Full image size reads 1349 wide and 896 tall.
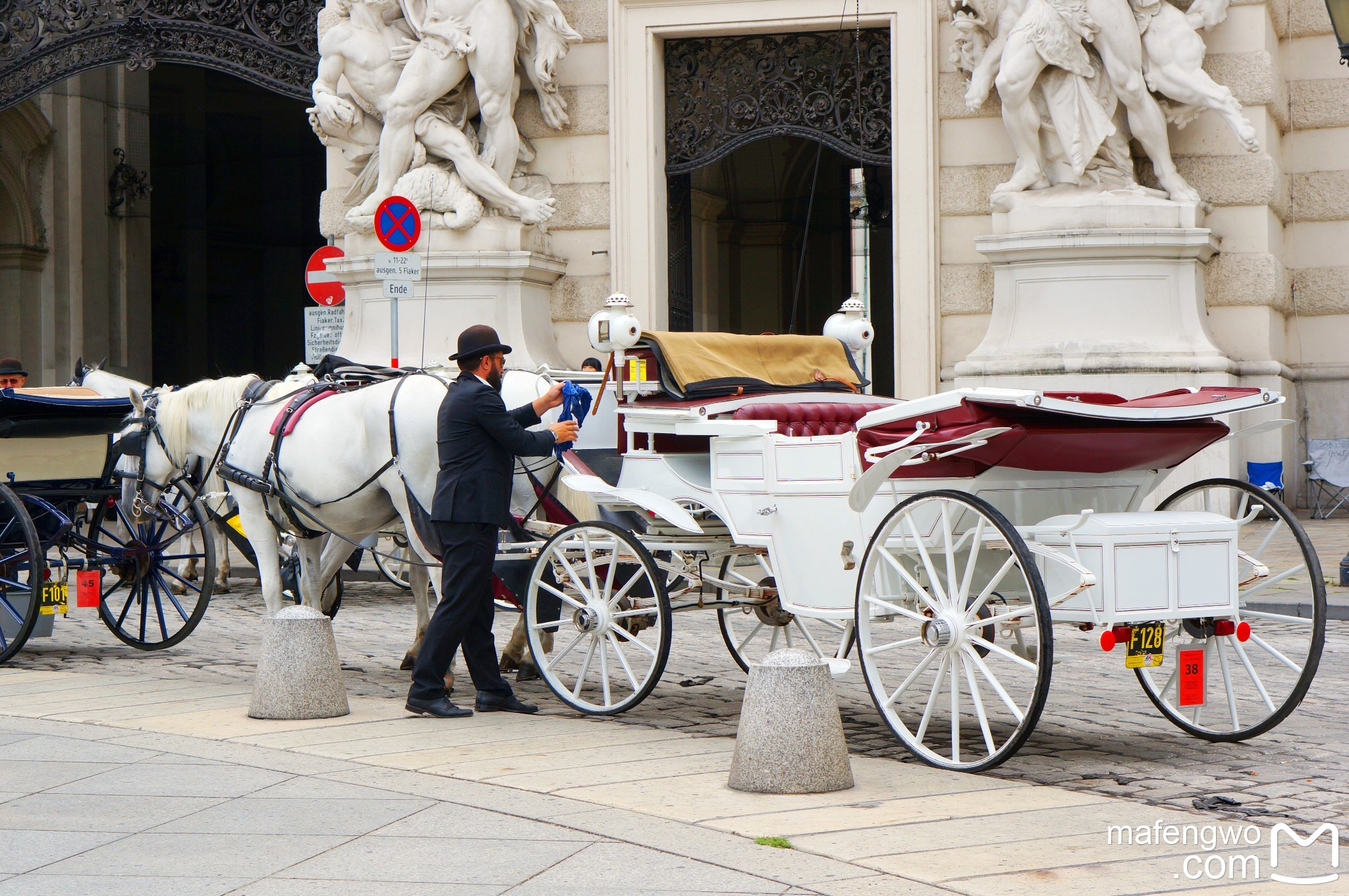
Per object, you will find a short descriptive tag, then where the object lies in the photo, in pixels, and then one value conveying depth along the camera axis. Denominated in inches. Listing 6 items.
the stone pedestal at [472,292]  627.5
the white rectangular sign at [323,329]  677.3
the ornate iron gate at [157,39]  693.9
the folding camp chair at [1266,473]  589.6
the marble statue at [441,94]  628.4
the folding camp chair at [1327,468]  611.5
